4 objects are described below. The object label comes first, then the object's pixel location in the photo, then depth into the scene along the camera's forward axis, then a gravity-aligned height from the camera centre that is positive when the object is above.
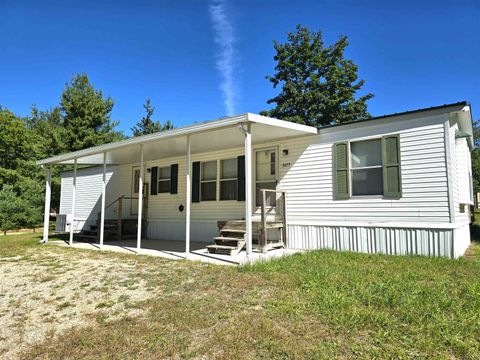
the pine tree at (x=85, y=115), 22.27 +6.14
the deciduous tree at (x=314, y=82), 23.91 +9.06
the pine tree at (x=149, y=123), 28.00 +6.80
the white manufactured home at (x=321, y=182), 6.52 +0.56
